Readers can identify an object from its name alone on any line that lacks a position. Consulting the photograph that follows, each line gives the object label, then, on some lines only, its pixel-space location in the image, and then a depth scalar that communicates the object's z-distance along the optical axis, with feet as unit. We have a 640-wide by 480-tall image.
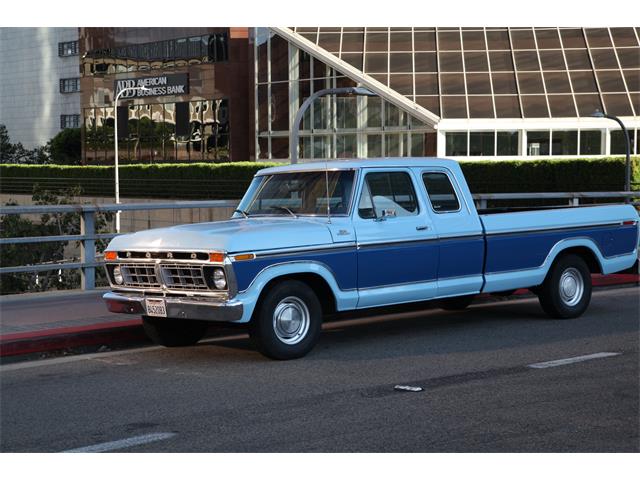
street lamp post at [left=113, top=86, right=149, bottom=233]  187.42
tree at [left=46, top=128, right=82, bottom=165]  295.77
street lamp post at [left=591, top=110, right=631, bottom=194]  128.15
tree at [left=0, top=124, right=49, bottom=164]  304.91
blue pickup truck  32.22
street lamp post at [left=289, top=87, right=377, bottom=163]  76.07
